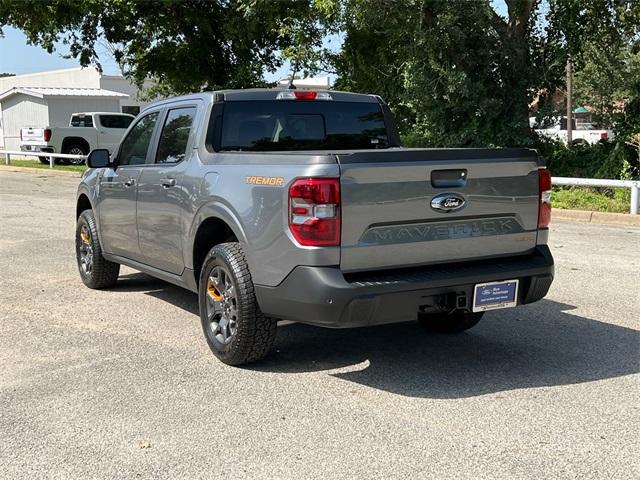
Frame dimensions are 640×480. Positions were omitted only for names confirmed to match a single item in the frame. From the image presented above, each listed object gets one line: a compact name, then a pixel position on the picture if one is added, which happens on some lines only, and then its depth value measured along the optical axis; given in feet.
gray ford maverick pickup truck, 14.57
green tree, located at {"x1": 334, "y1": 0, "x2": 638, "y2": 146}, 53.06
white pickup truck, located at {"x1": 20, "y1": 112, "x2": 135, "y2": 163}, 93.40
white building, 135.23
